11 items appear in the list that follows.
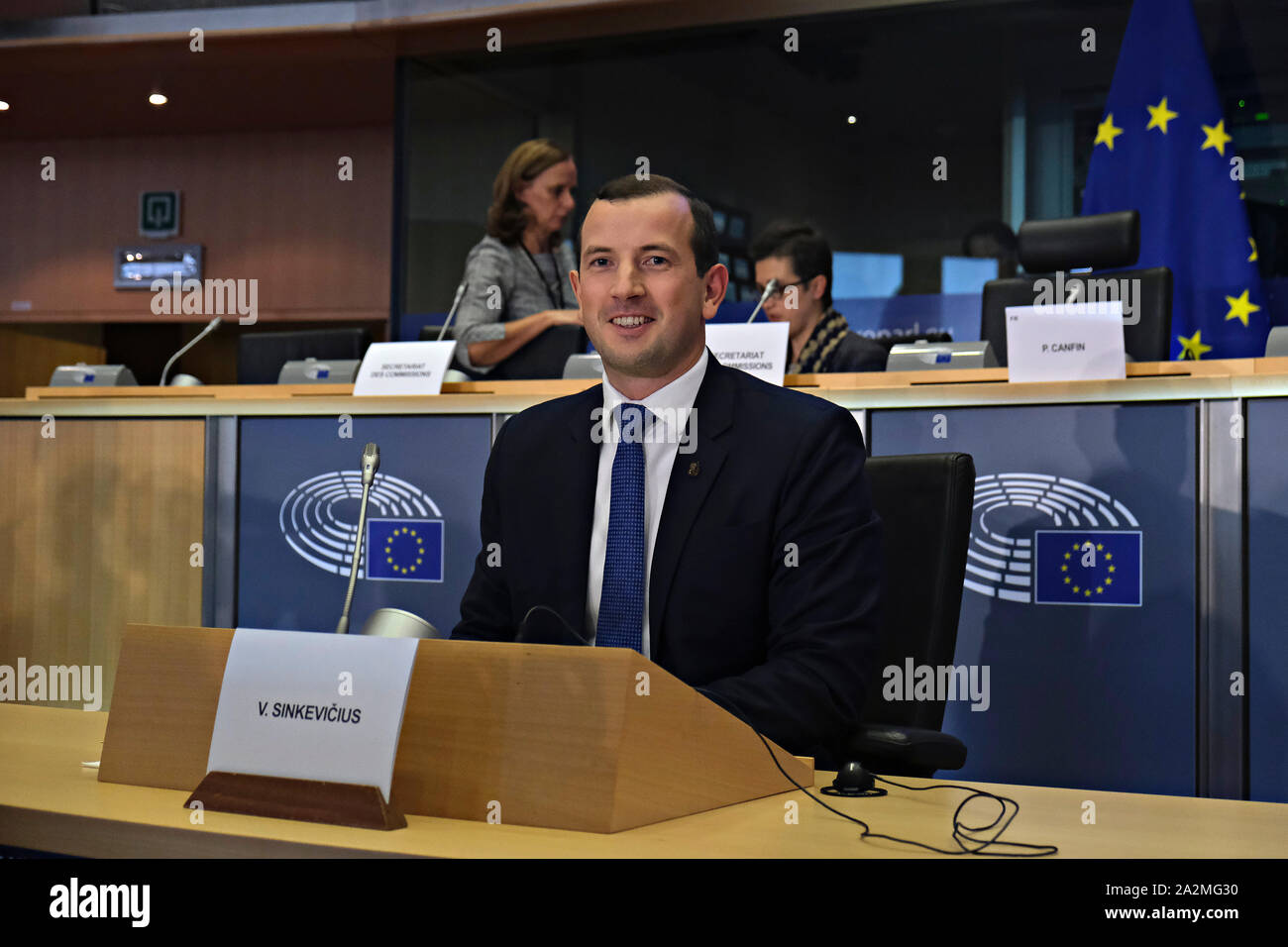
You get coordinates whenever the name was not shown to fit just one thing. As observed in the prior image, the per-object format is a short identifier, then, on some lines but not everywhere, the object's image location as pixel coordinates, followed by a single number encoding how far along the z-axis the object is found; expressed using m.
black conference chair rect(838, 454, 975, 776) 1.62
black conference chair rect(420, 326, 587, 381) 3.64
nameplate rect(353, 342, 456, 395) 3.18
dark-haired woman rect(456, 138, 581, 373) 3.64
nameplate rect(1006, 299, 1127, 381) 2.60
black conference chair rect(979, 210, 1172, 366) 3.23
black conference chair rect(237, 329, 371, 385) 3.63
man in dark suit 1.45
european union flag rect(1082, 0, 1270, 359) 4.40
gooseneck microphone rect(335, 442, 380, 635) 1.46
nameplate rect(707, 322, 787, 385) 2.87
